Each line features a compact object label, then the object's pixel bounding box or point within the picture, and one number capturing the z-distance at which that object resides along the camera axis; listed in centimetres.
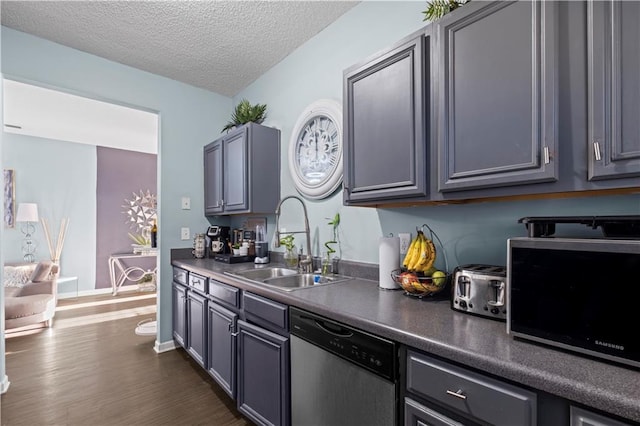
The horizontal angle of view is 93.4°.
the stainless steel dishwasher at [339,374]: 104
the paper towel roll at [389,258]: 156
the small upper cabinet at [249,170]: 253
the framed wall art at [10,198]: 452
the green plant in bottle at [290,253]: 231
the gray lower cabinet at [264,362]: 150
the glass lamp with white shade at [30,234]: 447
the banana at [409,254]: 144
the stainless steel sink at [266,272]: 224
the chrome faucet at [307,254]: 216
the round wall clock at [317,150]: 210
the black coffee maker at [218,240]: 309
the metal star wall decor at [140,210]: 564
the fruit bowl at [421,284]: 132
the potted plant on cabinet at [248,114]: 272
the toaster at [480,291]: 105
